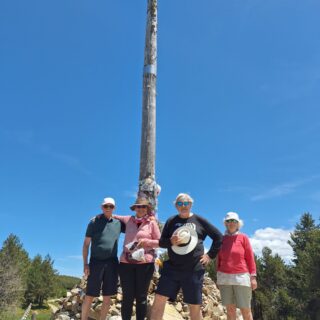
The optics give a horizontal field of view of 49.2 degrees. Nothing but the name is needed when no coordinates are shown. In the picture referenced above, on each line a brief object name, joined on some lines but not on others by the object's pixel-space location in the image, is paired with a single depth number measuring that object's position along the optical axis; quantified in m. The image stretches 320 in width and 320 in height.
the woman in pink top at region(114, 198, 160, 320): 5.55
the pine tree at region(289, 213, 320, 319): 26.53
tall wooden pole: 8.05
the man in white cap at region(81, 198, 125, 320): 5.80
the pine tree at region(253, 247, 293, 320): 30.72
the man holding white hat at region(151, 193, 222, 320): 4.98
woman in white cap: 5.64
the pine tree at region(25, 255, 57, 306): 53.04
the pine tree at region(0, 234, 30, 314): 36.38
